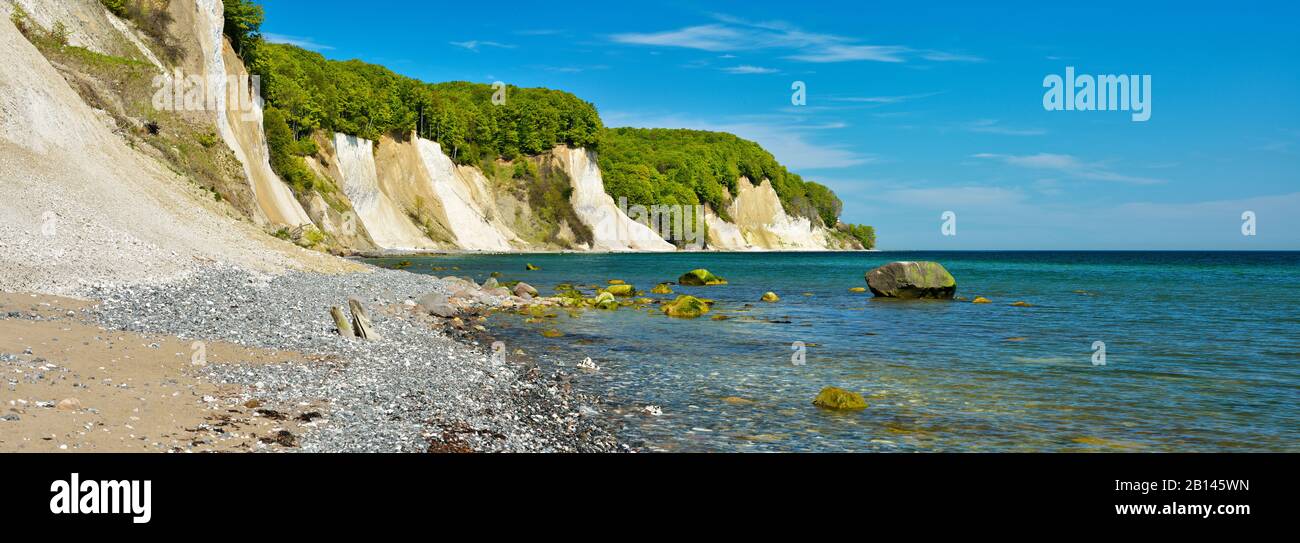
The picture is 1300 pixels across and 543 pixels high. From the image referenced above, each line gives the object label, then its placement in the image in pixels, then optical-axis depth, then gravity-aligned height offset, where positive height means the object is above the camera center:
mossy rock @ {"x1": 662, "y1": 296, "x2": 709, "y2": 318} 30.95 -1.78
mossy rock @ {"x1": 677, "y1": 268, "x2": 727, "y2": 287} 52.09 -1.00
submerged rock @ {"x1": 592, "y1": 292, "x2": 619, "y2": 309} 34.25 -1.67
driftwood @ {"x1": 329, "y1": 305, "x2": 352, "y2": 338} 19.38 -1.47
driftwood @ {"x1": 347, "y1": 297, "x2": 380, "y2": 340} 19.16 -1.44
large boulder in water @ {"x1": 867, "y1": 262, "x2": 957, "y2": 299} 42.22 -0.98
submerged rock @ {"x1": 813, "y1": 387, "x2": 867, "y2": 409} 14.03 -2.48
